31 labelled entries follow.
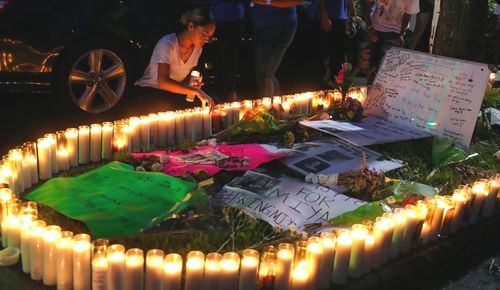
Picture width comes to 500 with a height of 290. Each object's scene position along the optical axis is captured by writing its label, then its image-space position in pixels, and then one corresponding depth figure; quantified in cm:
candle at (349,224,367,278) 284
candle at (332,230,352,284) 278
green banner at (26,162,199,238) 284
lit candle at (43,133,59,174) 378
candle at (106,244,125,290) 244
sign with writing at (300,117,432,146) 432
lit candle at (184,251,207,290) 244
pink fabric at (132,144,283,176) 370
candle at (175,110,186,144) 448
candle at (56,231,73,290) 255
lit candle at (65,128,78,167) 393
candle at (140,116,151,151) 429
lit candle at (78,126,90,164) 400
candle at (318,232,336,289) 271
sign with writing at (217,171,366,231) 322
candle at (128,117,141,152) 421
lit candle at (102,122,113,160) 410
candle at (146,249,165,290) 244
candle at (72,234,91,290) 253
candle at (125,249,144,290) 243
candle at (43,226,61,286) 259
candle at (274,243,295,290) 256
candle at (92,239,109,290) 247
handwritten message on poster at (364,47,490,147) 461
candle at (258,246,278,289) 257
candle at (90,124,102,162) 405
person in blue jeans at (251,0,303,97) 558
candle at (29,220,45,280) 263
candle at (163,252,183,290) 245
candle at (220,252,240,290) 248
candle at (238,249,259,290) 251
